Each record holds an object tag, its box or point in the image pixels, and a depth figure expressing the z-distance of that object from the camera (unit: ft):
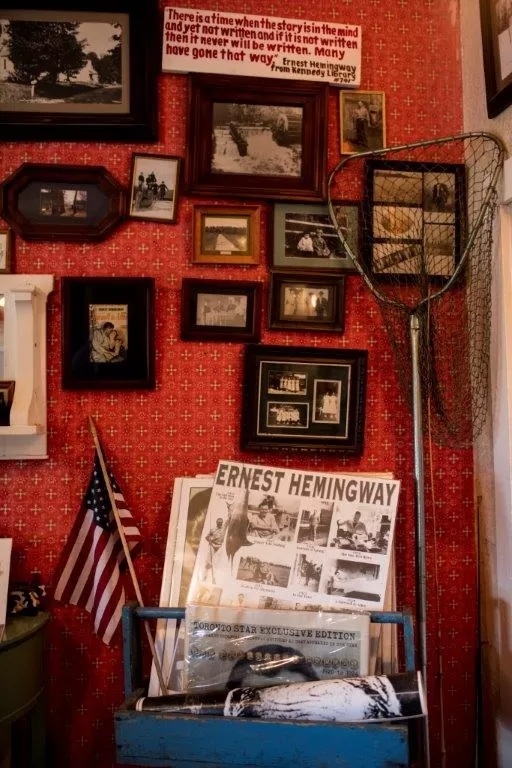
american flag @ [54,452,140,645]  6.67
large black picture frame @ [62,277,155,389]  7.14
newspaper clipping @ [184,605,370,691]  5.72
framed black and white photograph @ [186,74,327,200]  7.31
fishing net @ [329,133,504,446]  7.09
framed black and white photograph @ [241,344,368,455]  7.22
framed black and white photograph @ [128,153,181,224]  7.29
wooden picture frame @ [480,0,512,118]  6.54
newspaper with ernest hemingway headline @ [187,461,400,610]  6.37
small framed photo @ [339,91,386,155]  7.53
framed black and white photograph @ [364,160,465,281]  7.30
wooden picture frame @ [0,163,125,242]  7.18
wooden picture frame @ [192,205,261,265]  7.32
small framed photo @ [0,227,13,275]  7.12
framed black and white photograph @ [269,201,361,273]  7.38
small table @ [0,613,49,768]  5.82
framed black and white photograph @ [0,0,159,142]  7.22
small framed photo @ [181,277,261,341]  7.27
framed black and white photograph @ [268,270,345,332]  7.32
